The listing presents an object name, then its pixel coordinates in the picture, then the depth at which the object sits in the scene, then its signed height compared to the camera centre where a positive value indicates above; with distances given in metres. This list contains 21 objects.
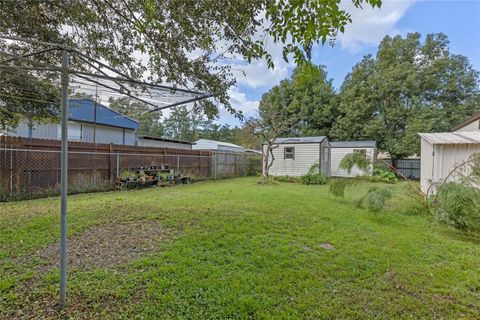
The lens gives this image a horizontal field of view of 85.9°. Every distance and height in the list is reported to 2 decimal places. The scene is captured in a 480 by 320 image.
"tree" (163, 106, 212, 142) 35.94 +3.64
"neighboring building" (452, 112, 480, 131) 12.79 +1.91
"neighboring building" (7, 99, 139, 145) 11.86 +1.27
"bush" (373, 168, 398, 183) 13.82 -0.92
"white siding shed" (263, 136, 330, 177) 13.96 +0.10
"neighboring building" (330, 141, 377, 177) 15.36 +0.58
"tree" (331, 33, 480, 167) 16.42 +4.40
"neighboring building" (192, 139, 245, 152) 23.50 +0.95
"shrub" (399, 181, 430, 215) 6.01 -1.02
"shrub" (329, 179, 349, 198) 6.92 -0.77
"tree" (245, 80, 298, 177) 12.65 +1.64
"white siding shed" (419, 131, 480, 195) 6.37 +0.25
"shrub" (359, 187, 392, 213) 5.53 -0.84
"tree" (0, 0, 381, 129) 3.01 +1.60
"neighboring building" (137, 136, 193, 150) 17.75 +0.88
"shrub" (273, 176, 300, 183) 13.72 -1.17
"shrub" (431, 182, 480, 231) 4.29 -0.78
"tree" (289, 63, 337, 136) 19.45 +3.82
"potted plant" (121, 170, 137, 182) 9.07 -0.79
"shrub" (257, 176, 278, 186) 11.49 -1.15
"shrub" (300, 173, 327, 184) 12.43 -1.03
